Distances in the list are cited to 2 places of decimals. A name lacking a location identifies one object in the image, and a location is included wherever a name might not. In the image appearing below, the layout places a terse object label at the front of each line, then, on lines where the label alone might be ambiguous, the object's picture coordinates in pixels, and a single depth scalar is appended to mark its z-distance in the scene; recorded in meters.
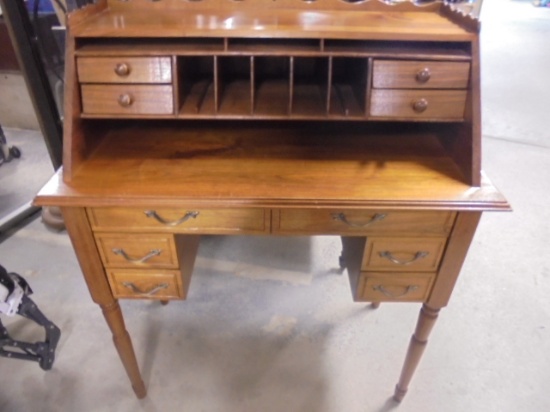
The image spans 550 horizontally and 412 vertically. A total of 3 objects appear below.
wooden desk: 0.88
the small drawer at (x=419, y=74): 0.89
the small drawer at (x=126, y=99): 0.92
